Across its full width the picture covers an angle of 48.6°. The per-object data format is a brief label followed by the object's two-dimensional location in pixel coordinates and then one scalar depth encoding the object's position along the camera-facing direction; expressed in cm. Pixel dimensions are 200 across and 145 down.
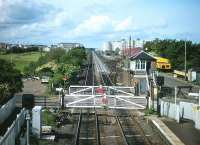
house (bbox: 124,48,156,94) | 3004
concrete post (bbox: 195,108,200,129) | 1256
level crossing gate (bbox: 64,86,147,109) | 1563
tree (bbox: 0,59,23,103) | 1704
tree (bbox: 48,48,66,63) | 5837
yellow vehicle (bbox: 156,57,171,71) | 4405
